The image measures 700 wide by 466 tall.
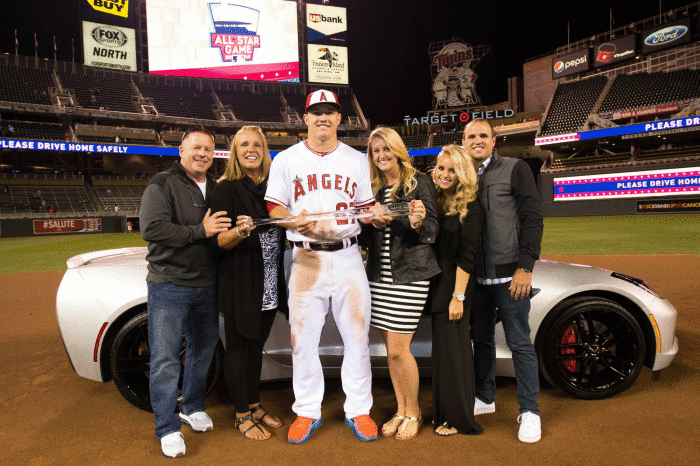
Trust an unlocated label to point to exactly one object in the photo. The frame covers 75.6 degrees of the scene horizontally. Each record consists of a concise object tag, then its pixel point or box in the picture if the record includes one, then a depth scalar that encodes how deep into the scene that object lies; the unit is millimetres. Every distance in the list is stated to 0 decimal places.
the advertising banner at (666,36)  33719
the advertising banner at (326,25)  43594
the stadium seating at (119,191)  35031
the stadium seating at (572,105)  38281
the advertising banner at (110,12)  36688
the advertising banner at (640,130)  29203
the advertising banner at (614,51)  37594
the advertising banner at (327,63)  44594
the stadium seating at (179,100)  42000
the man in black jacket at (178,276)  2686
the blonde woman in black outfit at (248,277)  2789
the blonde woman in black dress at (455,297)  2773
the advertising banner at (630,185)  27156
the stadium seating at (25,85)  34453
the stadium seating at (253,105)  45062
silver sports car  3170
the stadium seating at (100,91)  38347
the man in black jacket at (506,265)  2793
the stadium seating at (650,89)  33084
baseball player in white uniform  2781
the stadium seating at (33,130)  32812
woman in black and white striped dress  2764
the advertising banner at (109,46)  37719
